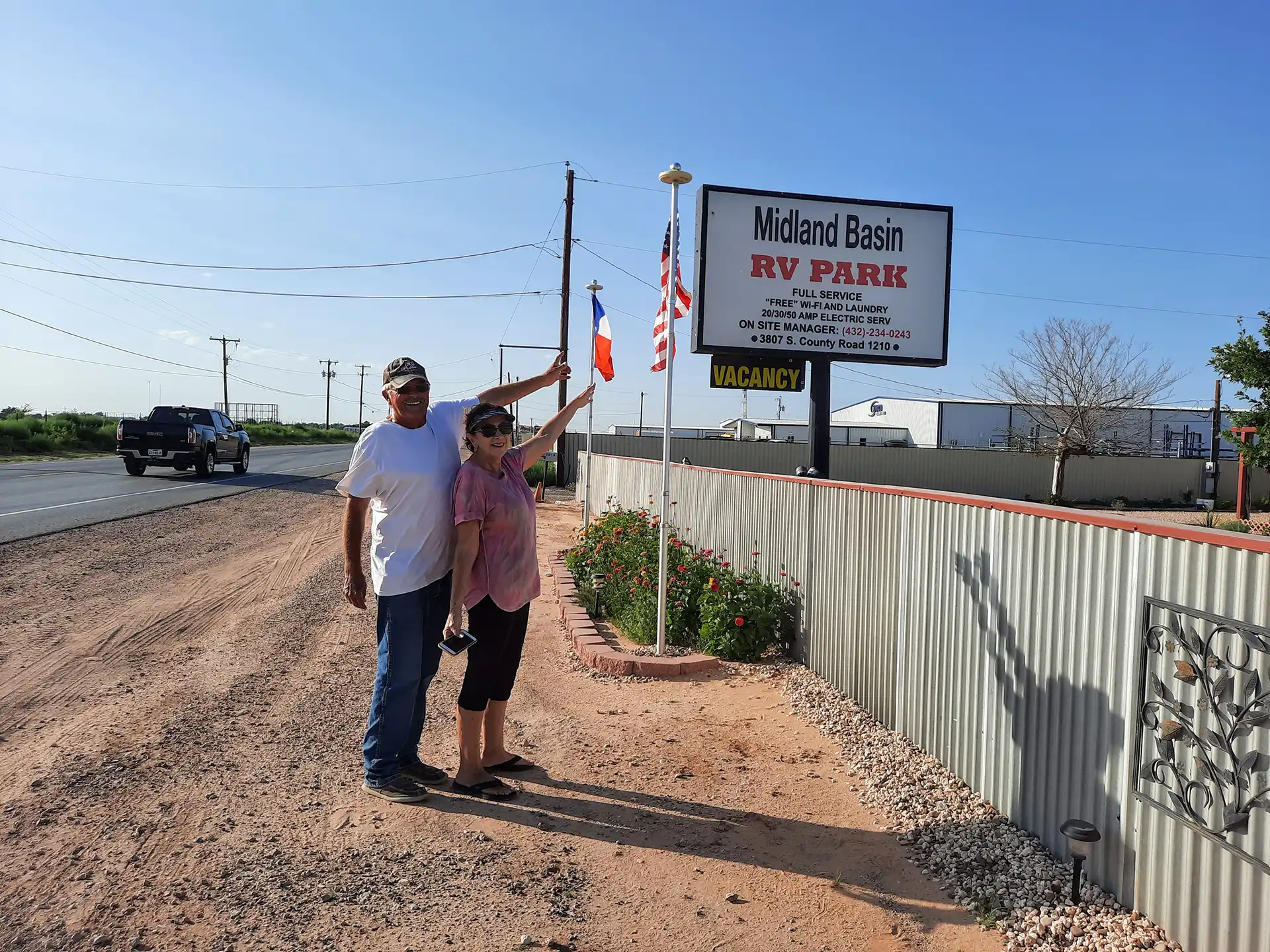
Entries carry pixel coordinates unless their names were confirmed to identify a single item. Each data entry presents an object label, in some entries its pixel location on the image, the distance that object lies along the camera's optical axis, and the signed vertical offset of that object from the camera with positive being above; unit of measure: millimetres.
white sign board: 8828 +1768
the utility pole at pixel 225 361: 81125 +7047
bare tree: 38375 +2386
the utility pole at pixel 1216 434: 35125 +1152
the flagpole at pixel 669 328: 6316 +927
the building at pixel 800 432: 54062 +1300
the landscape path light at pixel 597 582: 8148 -1247
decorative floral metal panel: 2455 -761
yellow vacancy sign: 9570 +879
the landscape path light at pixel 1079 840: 2895 -1240
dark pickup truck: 21781 -136
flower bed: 6445 -1180
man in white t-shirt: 3754 -431
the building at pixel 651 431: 61625 +1292
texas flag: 8375 +1007
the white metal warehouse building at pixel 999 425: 52062 +2082
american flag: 7227 +1027
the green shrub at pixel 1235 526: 19469 -1426
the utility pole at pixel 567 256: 28266 +6061
